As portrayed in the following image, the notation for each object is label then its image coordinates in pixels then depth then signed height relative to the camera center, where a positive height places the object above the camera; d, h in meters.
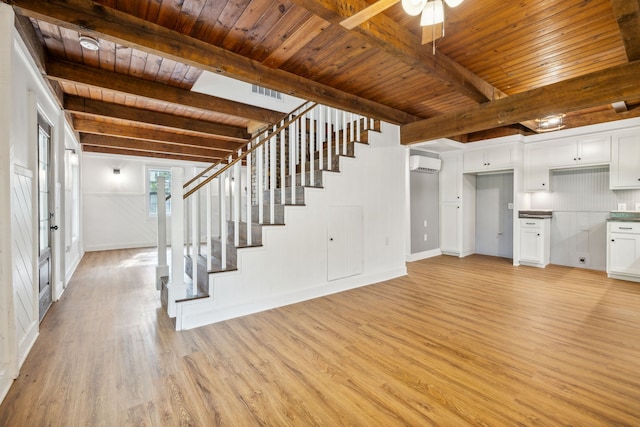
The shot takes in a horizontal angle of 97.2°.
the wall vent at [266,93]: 4.54 +1.94
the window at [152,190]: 8.55 +0.56
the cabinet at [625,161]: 4.66 +0.80
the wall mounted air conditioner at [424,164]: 6.22 +1.01
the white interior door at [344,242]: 4.11 -0.51
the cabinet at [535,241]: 5.59 -0.67
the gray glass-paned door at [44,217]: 3.11 -0.10
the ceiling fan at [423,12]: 1.67 +1.28
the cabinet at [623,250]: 4.48 -0.68
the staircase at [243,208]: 2.95 +0.03
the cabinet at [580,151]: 4.98 +1.06
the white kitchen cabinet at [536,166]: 5.68 +0.86
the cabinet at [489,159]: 5.91 +1.09
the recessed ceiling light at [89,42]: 2.53 +1.50
